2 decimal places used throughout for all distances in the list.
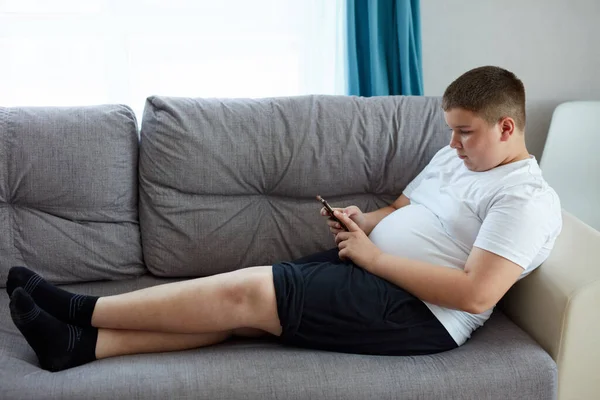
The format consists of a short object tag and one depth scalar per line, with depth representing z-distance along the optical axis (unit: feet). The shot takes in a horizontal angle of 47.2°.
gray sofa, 6.52
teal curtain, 7.88
